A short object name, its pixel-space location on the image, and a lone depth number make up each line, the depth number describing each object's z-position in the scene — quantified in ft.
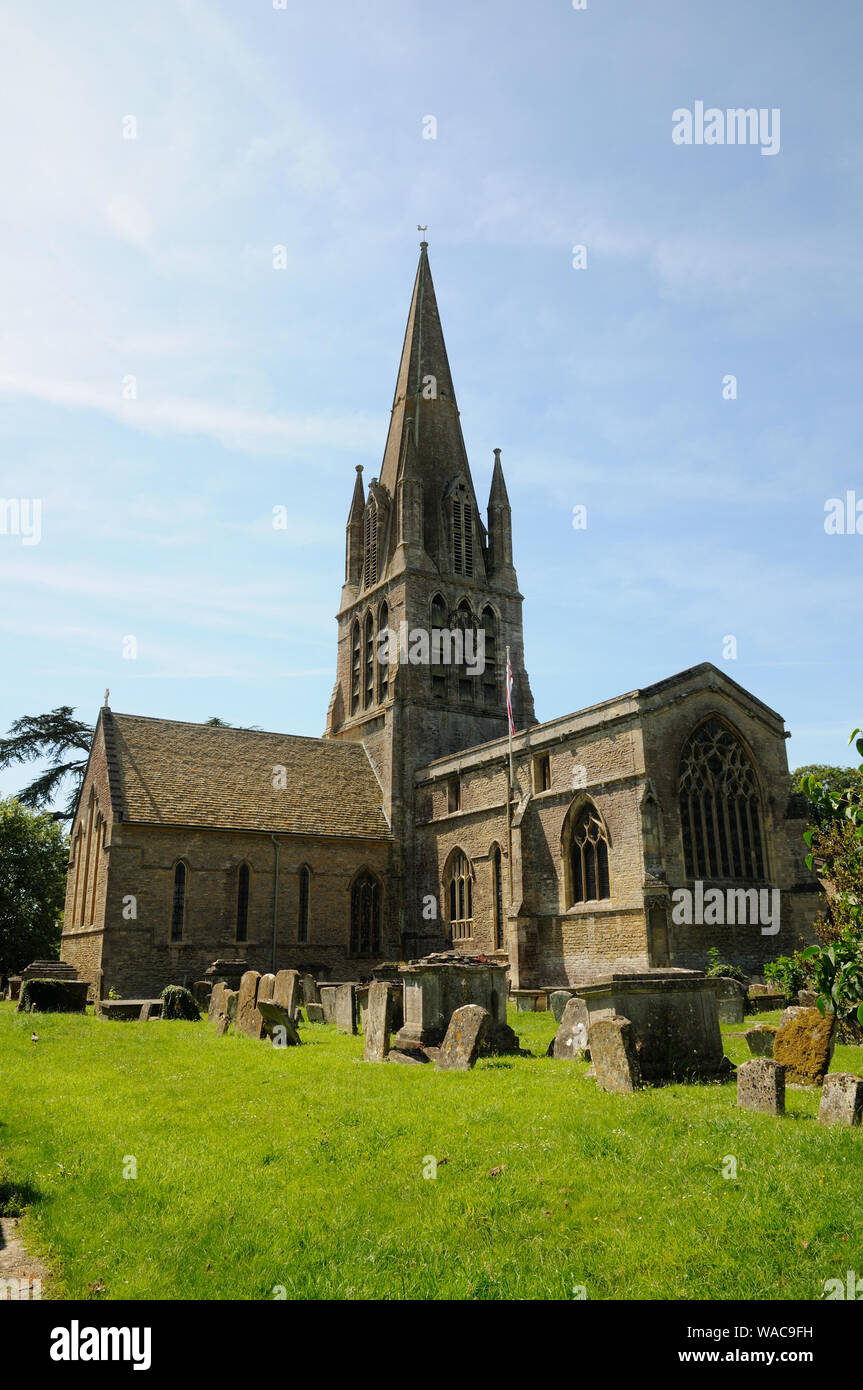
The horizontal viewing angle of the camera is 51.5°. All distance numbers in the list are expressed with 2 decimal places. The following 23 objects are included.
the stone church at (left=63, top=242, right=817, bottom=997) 75.46
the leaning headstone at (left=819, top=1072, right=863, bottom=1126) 24.57
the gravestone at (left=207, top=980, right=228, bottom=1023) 57.69
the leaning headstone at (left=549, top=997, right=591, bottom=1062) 40.45
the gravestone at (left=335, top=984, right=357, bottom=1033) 57.16
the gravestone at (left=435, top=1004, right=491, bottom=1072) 37.83
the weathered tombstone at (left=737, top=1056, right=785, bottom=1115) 26.89
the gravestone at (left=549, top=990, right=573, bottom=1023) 58.59
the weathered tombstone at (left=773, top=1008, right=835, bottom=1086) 30.94
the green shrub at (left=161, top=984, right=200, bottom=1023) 62.64
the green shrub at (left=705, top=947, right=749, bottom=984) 67.99
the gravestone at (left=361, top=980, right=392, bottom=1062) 42.73
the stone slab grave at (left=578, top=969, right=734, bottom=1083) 33.94
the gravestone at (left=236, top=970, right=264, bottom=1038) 50.90
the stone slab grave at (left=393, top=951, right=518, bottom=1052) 42.88
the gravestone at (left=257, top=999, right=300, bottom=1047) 47.42
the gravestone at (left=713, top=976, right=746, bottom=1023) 53.57
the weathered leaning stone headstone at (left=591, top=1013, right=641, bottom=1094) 30.50
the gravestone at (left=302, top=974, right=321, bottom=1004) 71.05
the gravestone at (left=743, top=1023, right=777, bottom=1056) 39.63
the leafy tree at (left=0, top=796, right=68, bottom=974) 112.68
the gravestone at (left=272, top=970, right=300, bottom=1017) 57.47
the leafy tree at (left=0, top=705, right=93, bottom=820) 131.95
